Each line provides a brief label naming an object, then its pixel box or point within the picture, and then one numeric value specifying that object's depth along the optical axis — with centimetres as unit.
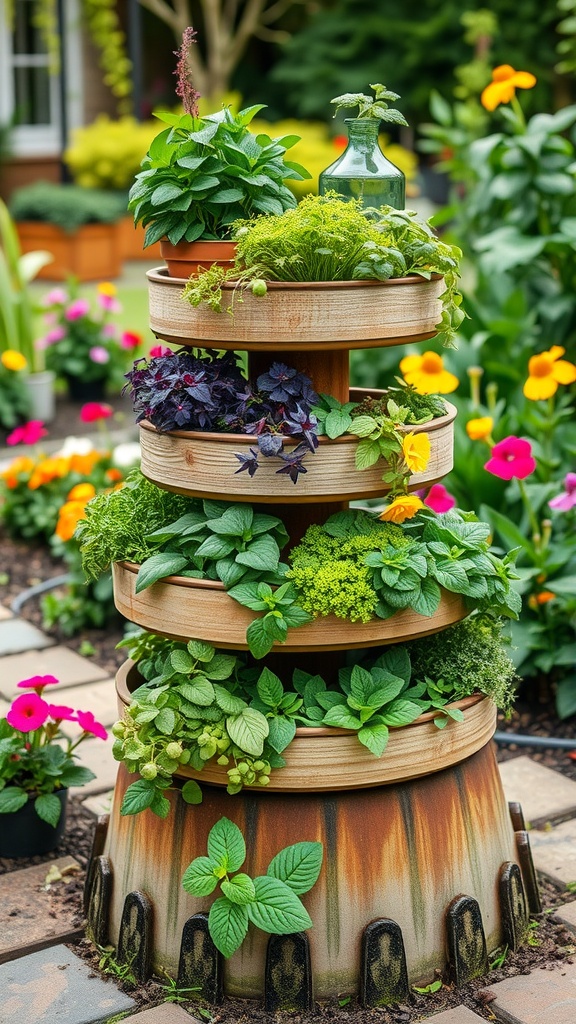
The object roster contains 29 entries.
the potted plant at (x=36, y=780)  284
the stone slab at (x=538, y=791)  315
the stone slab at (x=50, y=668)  403
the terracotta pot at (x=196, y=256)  221
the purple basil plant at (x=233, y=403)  215
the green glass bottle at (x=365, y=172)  232
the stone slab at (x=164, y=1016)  226
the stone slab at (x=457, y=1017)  227
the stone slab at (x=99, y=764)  332
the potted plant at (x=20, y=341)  668
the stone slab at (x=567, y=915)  261
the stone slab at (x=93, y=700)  373
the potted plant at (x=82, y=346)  725
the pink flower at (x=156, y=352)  257
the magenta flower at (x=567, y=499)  345
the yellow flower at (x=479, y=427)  360
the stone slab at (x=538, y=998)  228
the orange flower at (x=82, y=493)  443
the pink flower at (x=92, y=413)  477
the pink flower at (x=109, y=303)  691
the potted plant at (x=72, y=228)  1183
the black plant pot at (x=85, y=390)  759
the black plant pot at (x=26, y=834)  288
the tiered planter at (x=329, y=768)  219
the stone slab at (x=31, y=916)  254
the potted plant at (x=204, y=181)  218
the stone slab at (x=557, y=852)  284
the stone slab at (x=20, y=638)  433
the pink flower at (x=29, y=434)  494
